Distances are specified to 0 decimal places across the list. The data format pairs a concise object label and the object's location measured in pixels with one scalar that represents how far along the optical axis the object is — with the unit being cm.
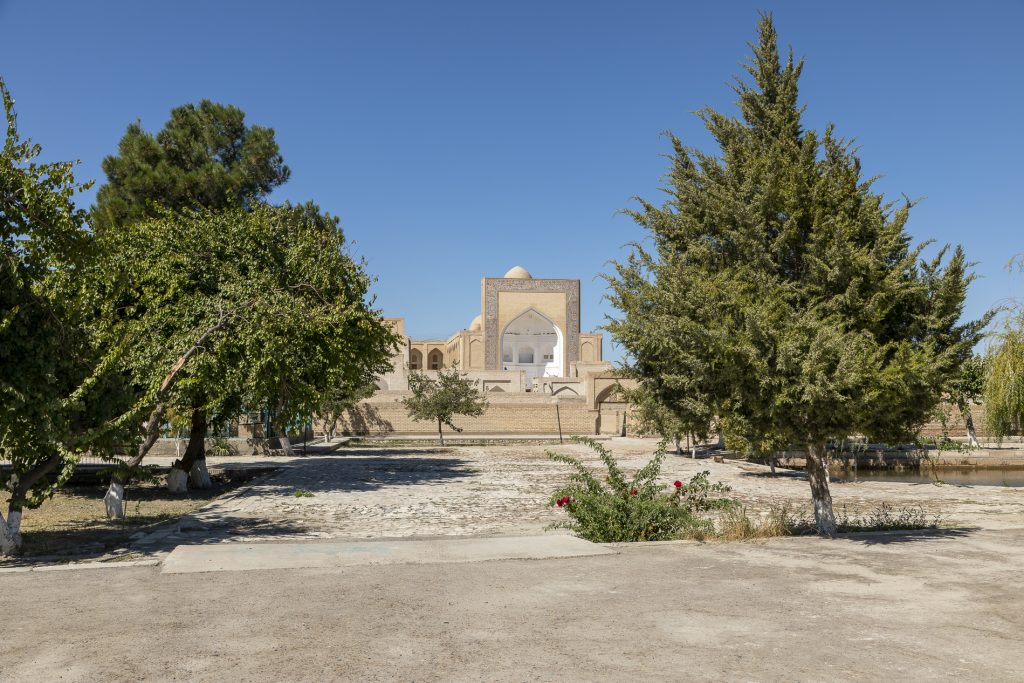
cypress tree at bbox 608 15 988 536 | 871
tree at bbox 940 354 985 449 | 2053
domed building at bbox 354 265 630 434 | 4831
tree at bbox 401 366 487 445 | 3662
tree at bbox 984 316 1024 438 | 1986
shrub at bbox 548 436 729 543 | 935
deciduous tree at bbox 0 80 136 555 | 828
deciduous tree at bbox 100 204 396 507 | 1448
